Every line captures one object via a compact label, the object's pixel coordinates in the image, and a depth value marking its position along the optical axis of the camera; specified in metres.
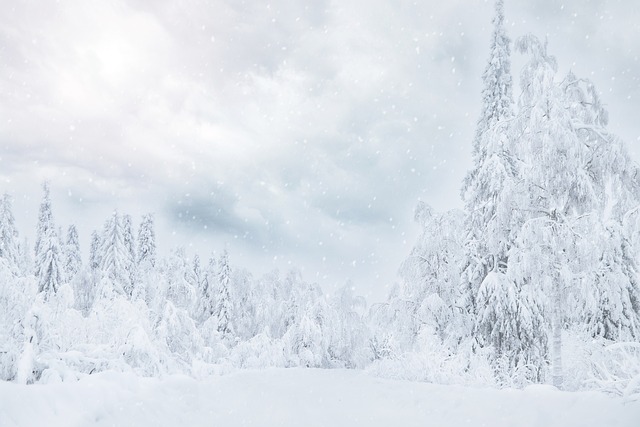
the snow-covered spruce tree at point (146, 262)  31.17
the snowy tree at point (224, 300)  29.72
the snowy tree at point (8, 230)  30.77
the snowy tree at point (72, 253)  40.69
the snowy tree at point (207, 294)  31.05
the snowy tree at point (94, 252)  37.08
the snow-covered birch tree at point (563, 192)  10.98
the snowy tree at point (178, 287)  26.66
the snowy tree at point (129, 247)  33.45
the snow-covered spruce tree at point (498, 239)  12.70
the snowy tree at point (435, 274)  16.47
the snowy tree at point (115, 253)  31.55
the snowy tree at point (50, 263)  28.12
